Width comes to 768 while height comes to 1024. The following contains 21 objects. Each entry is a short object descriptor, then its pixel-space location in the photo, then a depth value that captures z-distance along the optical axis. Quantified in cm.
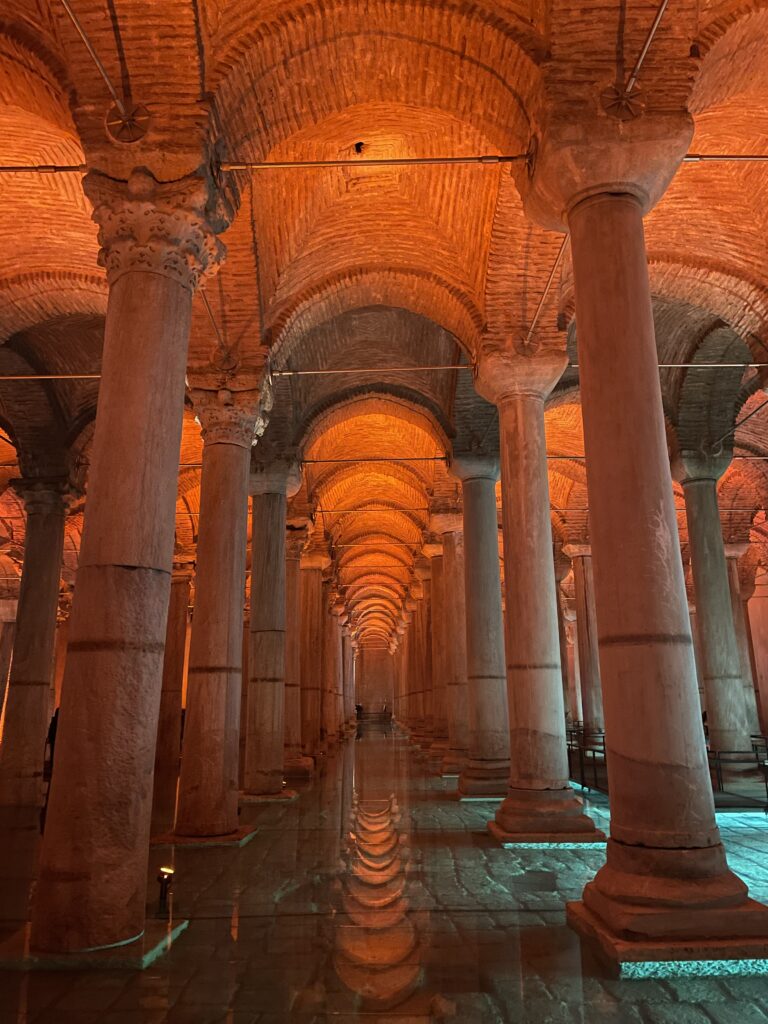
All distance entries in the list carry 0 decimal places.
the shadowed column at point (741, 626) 1734
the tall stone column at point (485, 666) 945
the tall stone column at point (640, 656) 360
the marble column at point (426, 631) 2017
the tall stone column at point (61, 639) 2274
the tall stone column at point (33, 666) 1070
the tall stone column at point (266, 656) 959
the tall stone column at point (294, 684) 1227
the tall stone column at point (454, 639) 1256
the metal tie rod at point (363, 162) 539
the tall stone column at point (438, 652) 1600
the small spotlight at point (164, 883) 439
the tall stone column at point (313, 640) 1533
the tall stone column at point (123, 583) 367
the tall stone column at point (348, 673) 2944
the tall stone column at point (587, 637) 1641
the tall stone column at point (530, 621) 677
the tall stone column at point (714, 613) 1112
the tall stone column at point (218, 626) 688
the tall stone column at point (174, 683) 1591
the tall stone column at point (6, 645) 2058
